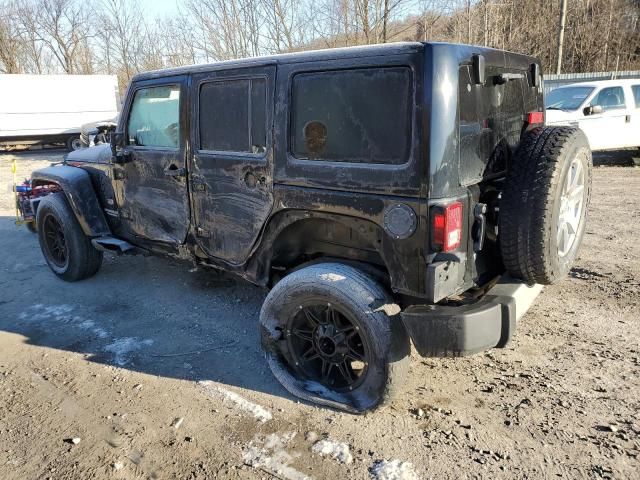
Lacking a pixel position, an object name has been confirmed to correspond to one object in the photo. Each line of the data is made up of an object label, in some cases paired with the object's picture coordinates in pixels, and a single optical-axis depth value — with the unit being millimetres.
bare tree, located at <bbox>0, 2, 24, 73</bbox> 30328
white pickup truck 10609
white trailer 18188
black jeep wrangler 2590
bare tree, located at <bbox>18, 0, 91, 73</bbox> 31984
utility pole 17391
